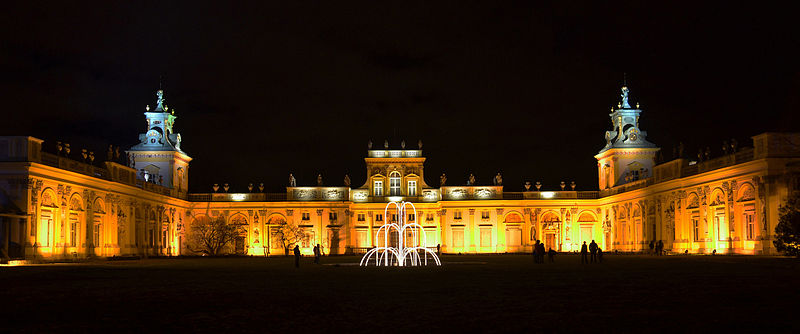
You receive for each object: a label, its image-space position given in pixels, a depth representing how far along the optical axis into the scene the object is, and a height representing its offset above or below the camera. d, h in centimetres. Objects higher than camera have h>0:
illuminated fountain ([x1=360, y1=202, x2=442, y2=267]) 7843 -135
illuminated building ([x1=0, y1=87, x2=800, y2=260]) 4478 +117
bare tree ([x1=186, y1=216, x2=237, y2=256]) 6962 -123
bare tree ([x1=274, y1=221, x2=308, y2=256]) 7619 -141
